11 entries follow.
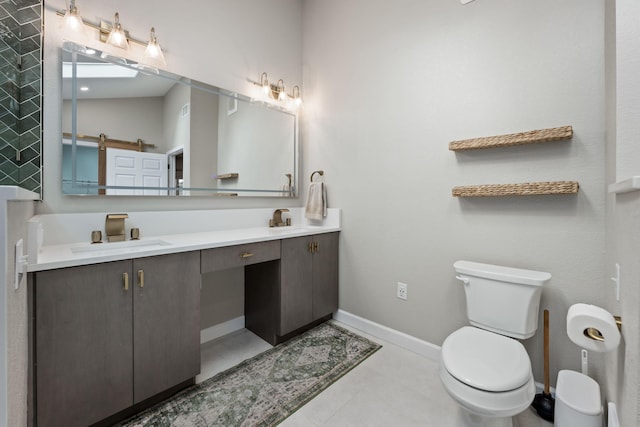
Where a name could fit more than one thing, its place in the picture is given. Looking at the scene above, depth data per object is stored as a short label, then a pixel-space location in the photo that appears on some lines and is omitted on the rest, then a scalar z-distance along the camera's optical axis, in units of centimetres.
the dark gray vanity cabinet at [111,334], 116
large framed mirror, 160
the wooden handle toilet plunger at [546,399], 143
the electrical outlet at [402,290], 212
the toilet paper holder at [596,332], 102
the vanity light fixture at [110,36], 151
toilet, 109
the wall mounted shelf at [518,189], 144
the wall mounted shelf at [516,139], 145
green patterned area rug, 143
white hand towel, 256
